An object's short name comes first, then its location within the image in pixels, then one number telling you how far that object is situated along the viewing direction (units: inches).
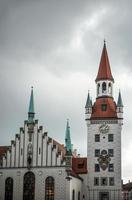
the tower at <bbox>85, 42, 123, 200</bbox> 3831.2
